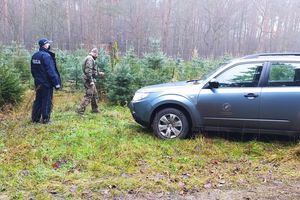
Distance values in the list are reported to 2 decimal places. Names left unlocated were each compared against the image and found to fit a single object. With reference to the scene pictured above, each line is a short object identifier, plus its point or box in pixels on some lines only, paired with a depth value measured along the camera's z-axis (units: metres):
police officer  7.34
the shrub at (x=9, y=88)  9.45
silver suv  6.09
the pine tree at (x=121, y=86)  10.88
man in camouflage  8.66
